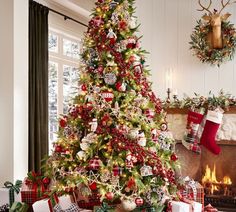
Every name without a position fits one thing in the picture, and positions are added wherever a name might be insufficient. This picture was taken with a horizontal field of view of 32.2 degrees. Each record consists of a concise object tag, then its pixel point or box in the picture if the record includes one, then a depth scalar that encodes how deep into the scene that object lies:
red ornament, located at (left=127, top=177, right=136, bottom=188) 3.05
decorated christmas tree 3.10
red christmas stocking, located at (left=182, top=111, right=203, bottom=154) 4.96
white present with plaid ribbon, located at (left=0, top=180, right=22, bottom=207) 3.36
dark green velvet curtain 4.35
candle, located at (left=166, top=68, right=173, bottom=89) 5.29
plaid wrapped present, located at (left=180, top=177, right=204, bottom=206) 3.58
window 5.09
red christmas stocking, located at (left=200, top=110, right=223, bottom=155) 4.84
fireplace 4.82
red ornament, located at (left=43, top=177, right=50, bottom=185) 3.41
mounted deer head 4.98
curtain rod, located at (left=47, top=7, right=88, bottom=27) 4.80
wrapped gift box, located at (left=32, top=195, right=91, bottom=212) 3.02
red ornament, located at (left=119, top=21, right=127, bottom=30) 3.26
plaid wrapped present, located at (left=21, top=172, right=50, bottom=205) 3.38
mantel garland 4.84
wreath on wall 5.07
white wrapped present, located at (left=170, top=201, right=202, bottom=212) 3.10
